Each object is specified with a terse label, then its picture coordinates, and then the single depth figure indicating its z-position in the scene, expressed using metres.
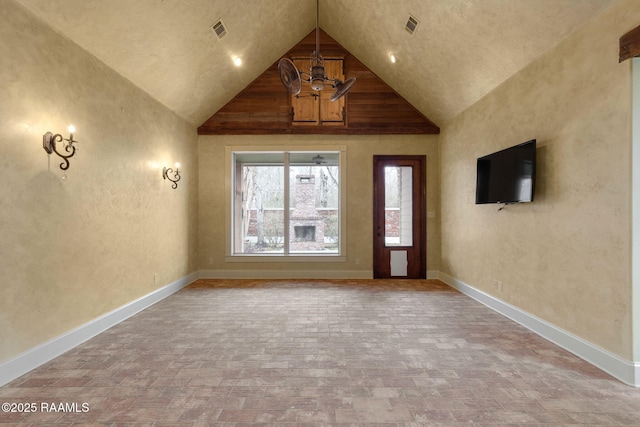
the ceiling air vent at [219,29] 3.98
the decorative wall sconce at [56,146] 2.69
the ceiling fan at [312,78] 3.02
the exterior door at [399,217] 5.95
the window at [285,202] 6.12
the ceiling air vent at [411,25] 3.90
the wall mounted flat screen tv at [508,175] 3.18
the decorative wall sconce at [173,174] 4.73
